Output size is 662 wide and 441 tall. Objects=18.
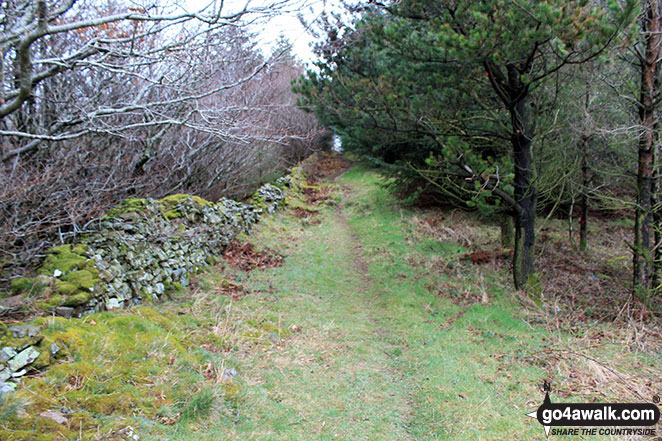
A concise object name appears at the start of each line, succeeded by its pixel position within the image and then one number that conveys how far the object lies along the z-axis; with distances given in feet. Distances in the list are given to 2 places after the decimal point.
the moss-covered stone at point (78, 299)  14.33
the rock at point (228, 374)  13.33
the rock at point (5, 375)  10.06
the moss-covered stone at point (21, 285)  14.52
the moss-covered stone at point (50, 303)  13.71
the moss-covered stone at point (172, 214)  23.91
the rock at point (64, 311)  13.88
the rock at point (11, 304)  13.03
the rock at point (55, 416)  9.34
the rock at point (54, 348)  11.47
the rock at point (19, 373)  10.39
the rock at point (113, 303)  16.08
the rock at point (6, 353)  10.59
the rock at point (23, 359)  10.52
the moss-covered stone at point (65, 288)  14.60
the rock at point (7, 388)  9.57
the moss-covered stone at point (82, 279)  15.09
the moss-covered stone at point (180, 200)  25.19
